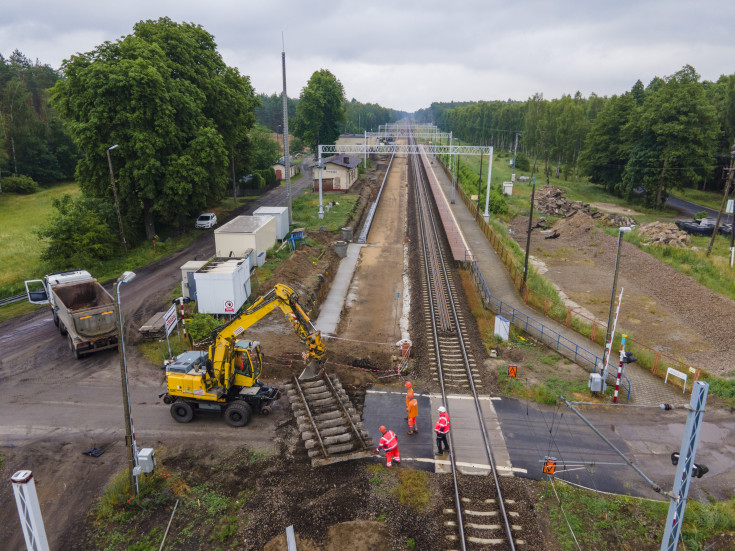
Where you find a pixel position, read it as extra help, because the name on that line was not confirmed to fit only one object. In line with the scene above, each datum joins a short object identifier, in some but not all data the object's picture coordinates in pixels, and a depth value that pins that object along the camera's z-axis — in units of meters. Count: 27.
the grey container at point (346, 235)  39.31
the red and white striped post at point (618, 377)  17.26
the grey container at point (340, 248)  35.69
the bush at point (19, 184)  59.38
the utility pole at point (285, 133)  37.69
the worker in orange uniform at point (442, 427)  14.30
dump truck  20.66
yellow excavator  15.48
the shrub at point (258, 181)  60.47
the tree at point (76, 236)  30.70
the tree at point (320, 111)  75.38
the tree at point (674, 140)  50.50
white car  43.47
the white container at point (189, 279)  25.56
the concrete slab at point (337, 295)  24.23
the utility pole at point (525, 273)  27.05
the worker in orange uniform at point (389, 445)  13.67
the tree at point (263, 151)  62.93
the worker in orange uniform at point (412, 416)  15.10
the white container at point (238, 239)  30.77
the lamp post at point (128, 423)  10.92
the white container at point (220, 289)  23.80
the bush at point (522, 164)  88.94
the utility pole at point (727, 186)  33.57
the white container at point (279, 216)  37.60
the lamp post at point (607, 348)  17.34
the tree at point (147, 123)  32.59
